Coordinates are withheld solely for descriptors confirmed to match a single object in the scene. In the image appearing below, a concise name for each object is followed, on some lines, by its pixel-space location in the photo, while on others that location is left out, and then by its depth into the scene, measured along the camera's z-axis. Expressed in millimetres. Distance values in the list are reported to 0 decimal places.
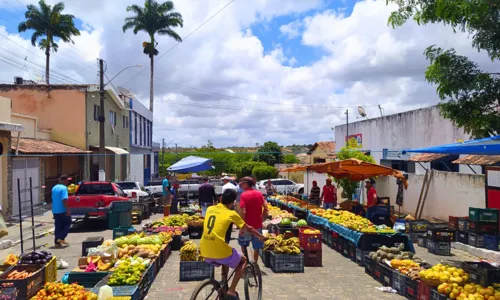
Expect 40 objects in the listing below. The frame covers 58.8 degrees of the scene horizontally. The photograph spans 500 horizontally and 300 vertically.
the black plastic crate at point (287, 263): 9539
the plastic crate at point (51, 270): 7707
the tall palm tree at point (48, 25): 42188
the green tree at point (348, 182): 22422
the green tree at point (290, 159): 58984
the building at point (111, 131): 29706
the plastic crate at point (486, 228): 12336
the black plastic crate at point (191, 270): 8727
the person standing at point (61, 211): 12062
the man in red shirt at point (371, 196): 14695
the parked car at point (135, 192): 22123
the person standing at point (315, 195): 19623
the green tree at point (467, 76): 8570
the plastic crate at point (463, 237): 12869
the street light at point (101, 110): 24156
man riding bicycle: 5707
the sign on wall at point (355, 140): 31398
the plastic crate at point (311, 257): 10258
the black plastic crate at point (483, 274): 6711
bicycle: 5520
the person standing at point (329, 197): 17609
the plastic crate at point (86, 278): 7793
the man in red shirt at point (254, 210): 8555
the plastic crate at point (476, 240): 12211
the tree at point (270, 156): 55125
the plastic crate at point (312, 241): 10211
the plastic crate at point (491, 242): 12102
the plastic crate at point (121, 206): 15946
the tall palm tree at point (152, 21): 48250
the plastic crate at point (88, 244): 10481
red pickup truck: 16141
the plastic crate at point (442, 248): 12055
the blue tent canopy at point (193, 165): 22572
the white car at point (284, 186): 33538
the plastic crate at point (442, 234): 12102
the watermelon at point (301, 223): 12458
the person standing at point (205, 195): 15820
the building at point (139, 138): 40906
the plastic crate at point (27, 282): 6582
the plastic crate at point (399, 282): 7891
